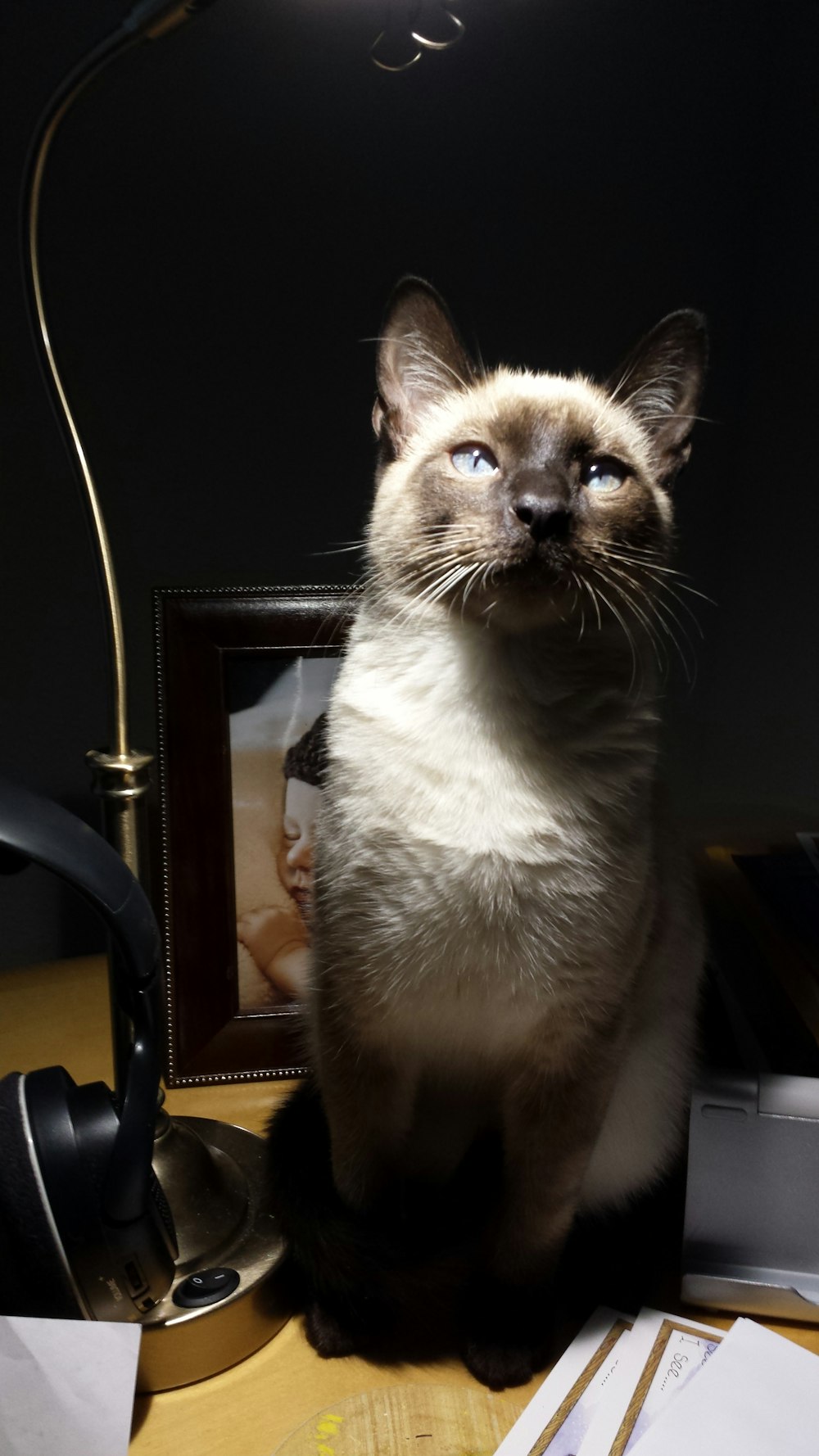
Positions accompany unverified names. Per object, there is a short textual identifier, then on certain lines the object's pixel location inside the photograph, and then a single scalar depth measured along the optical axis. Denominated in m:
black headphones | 0.69
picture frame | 1.05
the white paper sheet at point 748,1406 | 0.73
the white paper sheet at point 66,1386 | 0.70
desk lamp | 0.75
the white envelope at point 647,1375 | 0.76
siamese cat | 0.74
